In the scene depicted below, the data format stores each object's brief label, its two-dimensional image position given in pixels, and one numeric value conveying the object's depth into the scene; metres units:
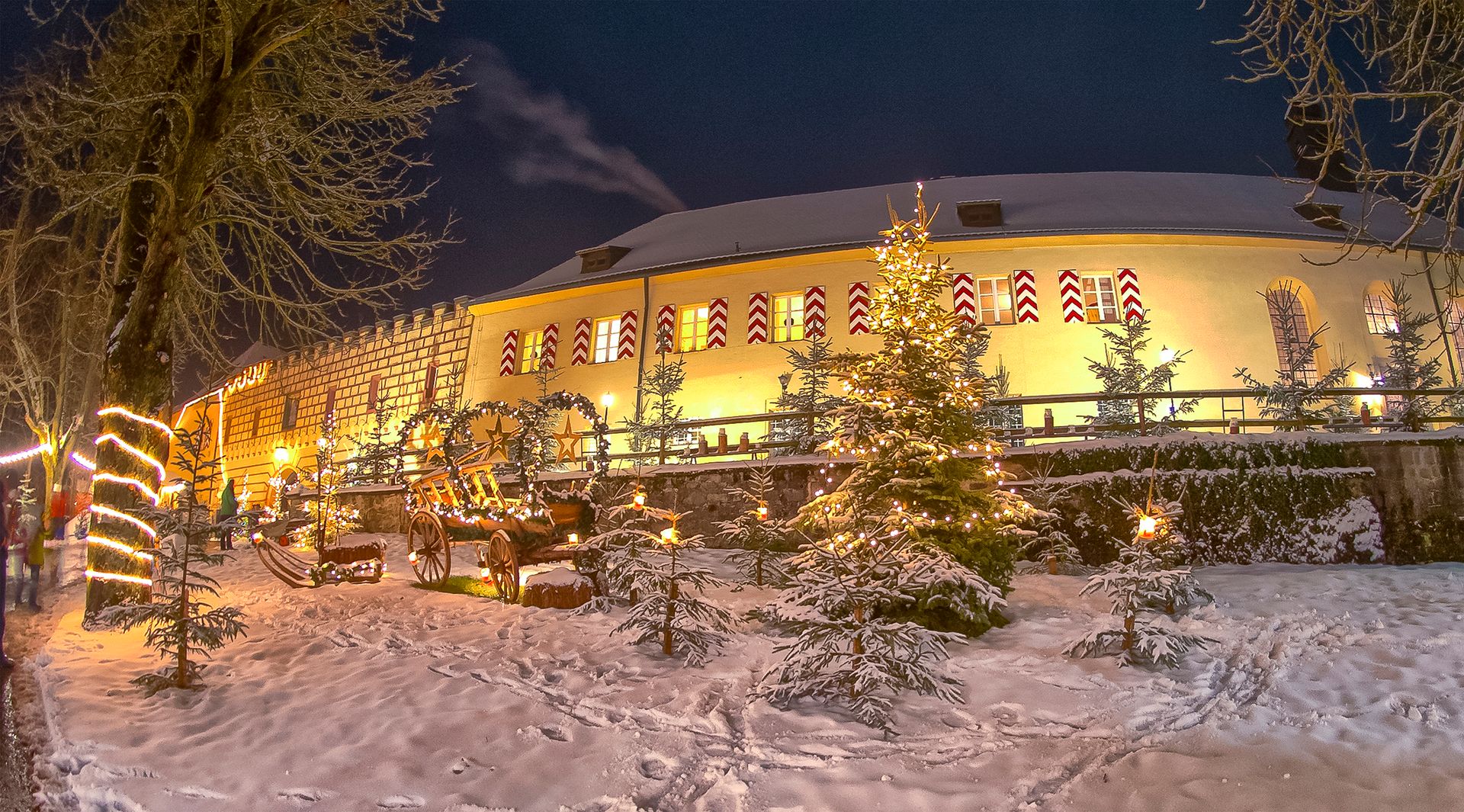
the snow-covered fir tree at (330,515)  14.97
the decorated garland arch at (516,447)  9.12
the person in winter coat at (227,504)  18.73
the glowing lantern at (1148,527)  5.95
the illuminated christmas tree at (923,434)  6.79
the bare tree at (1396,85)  3.81
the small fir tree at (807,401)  12.04
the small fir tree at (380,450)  11.36
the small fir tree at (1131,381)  13.27
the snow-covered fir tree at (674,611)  5.99
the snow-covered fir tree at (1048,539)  8.98
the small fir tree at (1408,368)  12.63
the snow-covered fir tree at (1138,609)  5.37
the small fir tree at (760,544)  9.05
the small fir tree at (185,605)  5.32
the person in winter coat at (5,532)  6.37
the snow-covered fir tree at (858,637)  4.65
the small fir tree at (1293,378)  10.98
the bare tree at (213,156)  8.66
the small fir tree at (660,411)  14.06
